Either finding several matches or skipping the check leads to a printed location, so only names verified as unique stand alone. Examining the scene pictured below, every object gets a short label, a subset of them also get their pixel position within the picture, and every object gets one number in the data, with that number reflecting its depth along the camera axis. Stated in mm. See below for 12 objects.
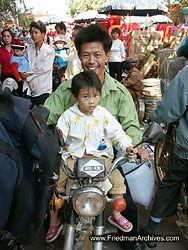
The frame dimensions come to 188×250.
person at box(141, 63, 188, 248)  1991
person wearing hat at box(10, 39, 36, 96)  4594
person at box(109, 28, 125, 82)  8367
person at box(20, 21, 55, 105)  4644
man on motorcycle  2285
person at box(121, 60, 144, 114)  5234
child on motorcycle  1951
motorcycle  1430
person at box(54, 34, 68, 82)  6848
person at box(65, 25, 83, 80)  5324
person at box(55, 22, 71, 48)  7387
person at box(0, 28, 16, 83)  5371
